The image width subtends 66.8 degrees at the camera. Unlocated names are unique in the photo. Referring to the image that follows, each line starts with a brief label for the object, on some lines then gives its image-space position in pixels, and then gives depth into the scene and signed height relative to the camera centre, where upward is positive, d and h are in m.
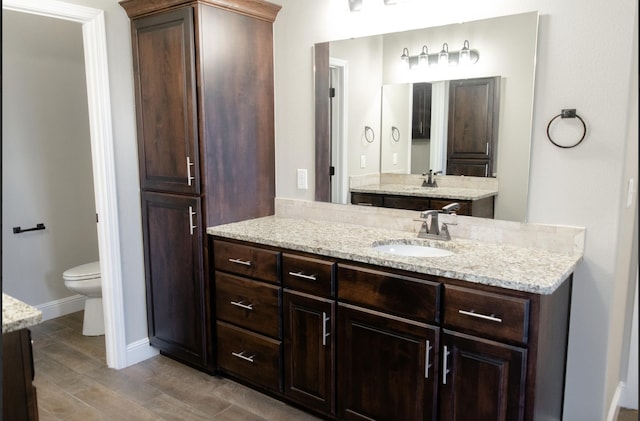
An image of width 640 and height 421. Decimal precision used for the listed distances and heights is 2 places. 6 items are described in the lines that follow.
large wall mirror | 2.14 +0.24
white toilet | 3.29 -0.95
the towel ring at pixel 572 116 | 1.99 +0.13
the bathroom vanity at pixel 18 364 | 1.26 -0.57
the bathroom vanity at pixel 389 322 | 1.74 -0.72
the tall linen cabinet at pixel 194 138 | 2.57 +0.07
